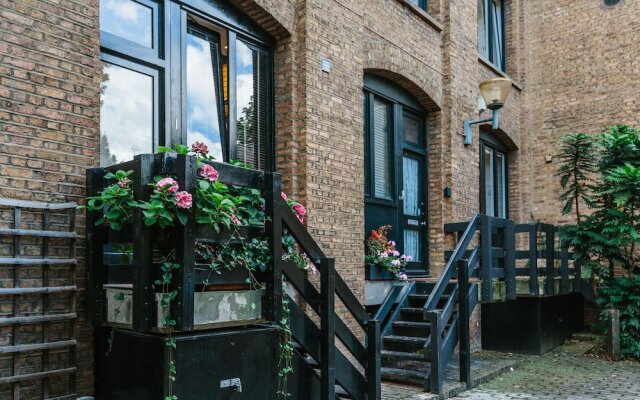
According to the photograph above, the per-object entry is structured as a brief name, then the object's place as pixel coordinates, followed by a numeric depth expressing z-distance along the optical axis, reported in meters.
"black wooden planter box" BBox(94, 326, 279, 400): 3.97
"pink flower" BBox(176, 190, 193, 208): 3.79
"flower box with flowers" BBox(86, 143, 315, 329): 3.90
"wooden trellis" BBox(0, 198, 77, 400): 4.02
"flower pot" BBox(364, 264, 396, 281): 8.02
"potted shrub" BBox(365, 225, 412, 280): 8.05
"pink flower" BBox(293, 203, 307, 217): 5.20
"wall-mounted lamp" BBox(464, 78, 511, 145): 8.81
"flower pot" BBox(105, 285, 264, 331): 4.06
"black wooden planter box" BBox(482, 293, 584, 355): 9.74
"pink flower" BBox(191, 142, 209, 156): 4.56
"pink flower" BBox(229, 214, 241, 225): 4.21
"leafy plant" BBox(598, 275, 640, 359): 9.04
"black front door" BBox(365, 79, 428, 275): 8.39
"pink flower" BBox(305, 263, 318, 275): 6.30
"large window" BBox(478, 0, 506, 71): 11.87
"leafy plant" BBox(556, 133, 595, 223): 9.91
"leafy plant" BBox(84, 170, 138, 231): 4.02
